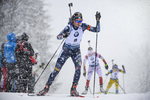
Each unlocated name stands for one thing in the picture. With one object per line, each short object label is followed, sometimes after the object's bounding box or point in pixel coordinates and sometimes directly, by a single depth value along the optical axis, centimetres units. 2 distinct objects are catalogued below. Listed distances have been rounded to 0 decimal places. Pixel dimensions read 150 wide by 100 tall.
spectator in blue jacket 1493
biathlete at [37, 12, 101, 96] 1430
